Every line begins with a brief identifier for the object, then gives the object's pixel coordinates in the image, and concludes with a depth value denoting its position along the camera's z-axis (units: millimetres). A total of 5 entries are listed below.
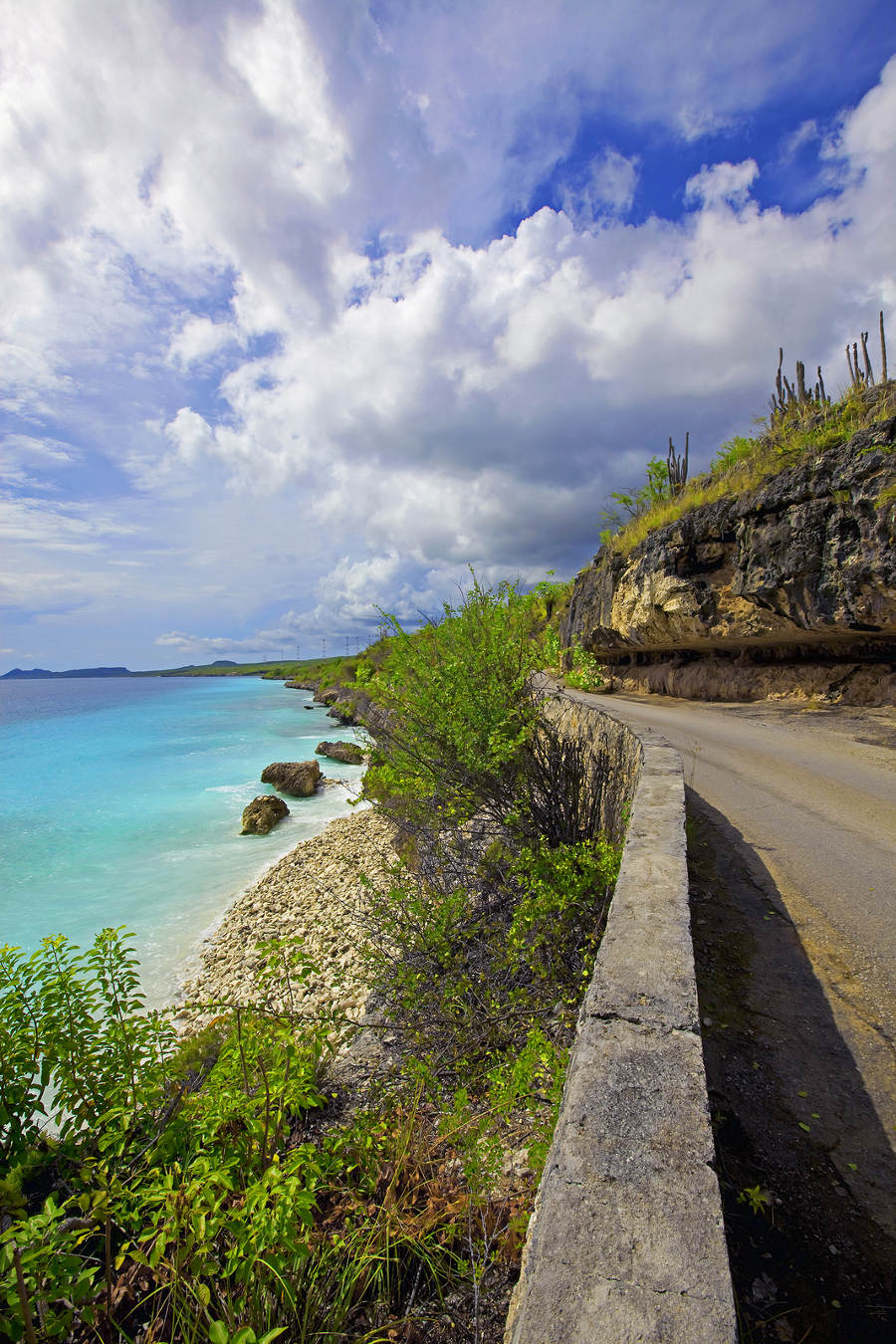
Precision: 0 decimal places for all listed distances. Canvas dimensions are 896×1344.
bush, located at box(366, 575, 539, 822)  5805
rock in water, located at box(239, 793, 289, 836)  19984
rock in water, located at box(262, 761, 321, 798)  25234
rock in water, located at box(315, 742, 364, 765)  30405
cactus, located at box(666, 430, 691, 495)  21188
